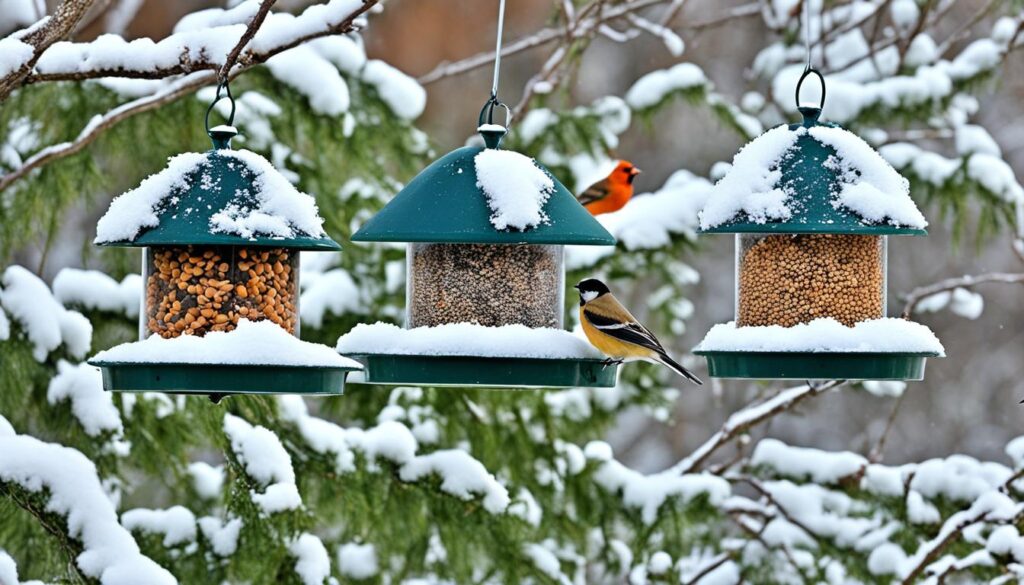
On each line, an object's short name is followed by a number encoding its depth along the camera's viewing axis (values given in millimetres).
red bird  15305
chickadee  9500
